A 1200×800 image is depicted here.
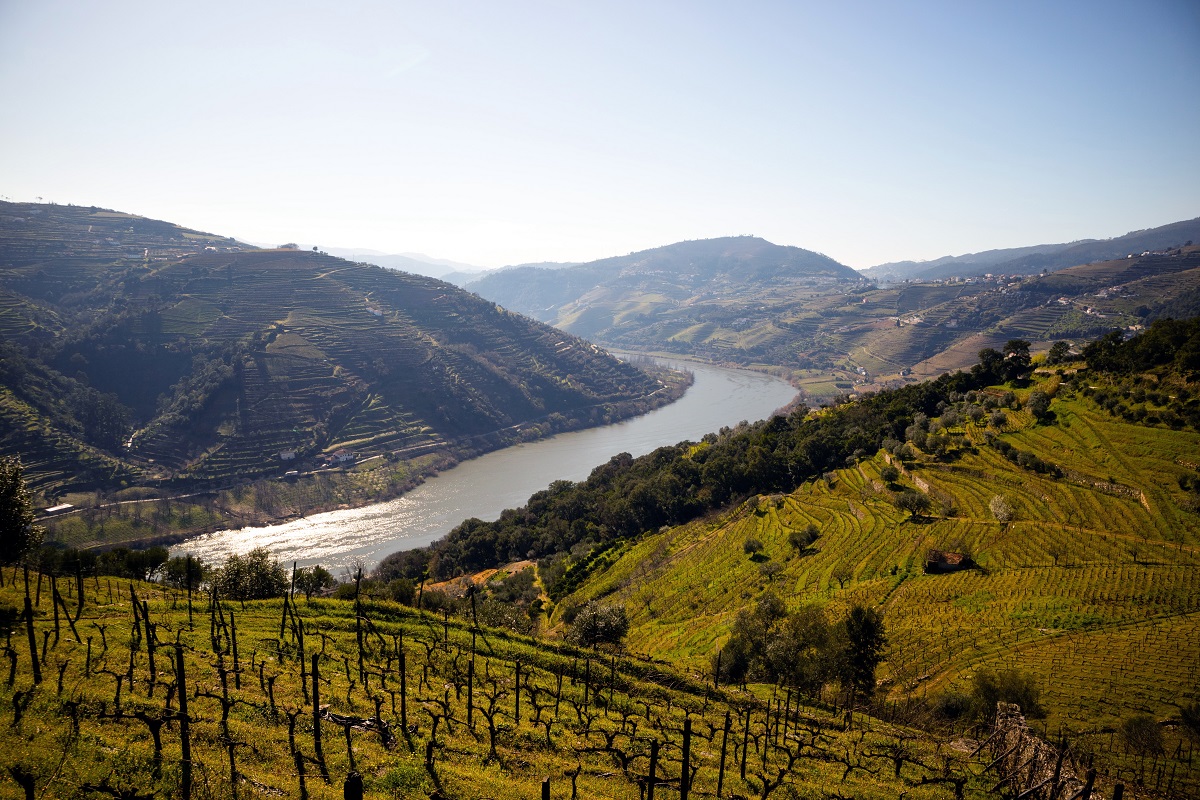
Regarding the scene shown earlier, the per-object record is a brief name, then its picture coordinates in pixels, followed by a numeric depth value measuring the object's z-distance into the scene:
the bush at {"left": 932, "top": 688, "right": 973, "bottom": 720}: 24.06
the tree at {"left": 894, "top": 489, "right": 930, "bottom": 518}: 48.81
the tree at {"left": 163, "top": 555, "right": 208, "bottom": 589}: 34.72
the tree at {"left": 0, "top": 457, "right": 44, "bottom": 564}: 27.94
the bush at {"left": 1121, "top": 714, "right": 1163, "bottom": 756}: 20.30
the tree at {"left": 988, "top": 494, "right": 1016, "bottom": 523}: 44.12
